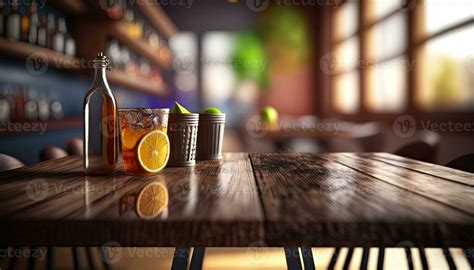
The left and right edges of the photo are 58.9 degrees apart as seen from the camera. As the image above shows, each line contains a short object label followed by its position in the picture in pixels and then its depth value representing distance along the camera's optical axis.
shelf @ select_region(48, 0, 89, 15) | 2.70
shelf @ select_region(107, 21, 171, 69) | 3.38
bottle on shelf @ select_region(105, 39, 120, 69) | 3.66
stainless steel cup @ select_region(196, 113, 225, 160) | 1.30
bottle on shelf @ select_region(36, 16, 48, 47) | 2.58
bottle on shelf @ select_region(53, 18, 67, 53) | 2.74
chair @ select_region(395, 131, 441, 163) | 1.81
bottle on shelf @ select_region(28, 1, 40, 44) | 2.49
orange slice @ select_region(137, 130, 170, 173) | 0.96
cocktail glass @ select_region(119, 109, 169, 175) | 0.98
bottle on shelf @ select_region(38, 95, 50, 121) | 2.55
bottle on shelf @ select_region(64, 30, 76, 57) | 2.91
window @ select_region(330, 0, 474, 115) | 3.02
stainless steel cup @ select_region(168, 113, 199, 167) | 1.15
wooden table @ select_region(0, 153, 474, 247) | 0.56
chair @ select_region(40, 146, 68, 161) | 1.63
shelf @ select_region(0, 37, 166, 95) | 2.11
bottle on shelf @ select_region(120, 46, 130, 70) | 3.98
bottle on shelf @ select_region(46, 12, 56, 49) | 2.70
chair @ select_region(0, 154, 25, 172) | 1.26
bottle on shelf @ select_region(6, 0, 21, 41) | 2.19
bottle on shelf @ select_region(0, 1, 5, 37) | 2.14
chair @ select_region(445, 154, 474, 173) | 1.36
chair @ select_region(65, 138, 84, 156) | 1.96
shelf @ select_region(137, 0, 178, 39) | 4.41
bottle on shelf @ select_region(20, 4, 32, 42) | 2.36
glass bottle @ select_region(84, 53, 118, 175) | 1.02
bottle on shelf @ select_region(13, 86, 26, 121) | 2.26
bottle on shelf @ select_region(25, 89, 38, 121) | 2.40
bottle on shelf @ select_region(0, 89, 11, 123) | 2.13
